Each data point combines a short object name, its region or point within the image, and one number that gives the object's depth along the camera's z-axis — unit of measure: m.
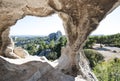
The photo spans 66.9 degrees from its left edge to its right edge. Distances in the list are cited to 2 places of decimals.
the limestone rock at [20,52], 6.56
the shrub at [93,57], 13.51
